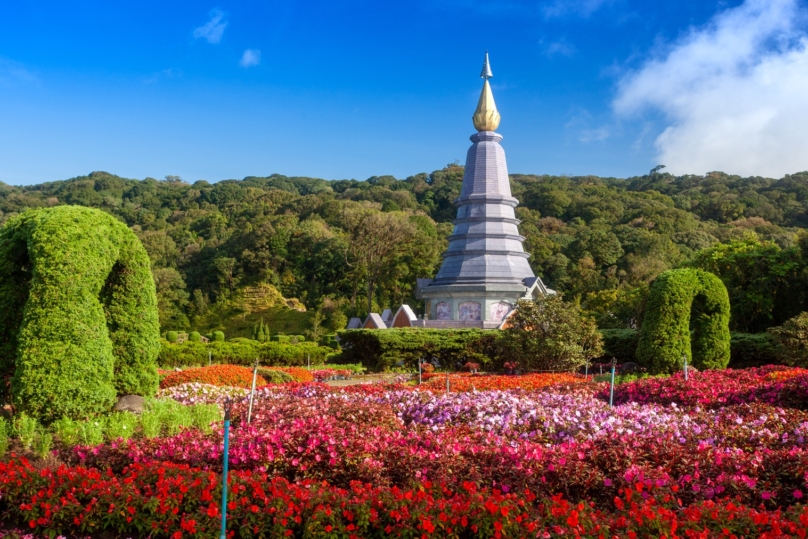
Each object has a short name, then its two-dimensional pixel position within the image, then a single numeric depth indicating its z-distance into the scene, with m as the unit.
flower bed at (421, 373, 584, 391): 14.57
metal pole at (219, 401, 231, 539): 4.83
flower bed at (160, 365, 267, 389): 15.30
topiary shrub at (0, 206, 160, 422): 9.18
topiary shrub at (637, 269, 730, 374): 17.84
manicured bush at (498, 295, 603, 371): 18.95
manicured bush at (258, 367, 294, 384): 17.42
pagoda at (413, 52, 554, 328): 34.38
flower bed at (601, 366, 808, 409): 10.75
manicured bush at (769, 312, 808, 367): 18.39
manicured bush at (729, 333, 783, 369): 21.79
